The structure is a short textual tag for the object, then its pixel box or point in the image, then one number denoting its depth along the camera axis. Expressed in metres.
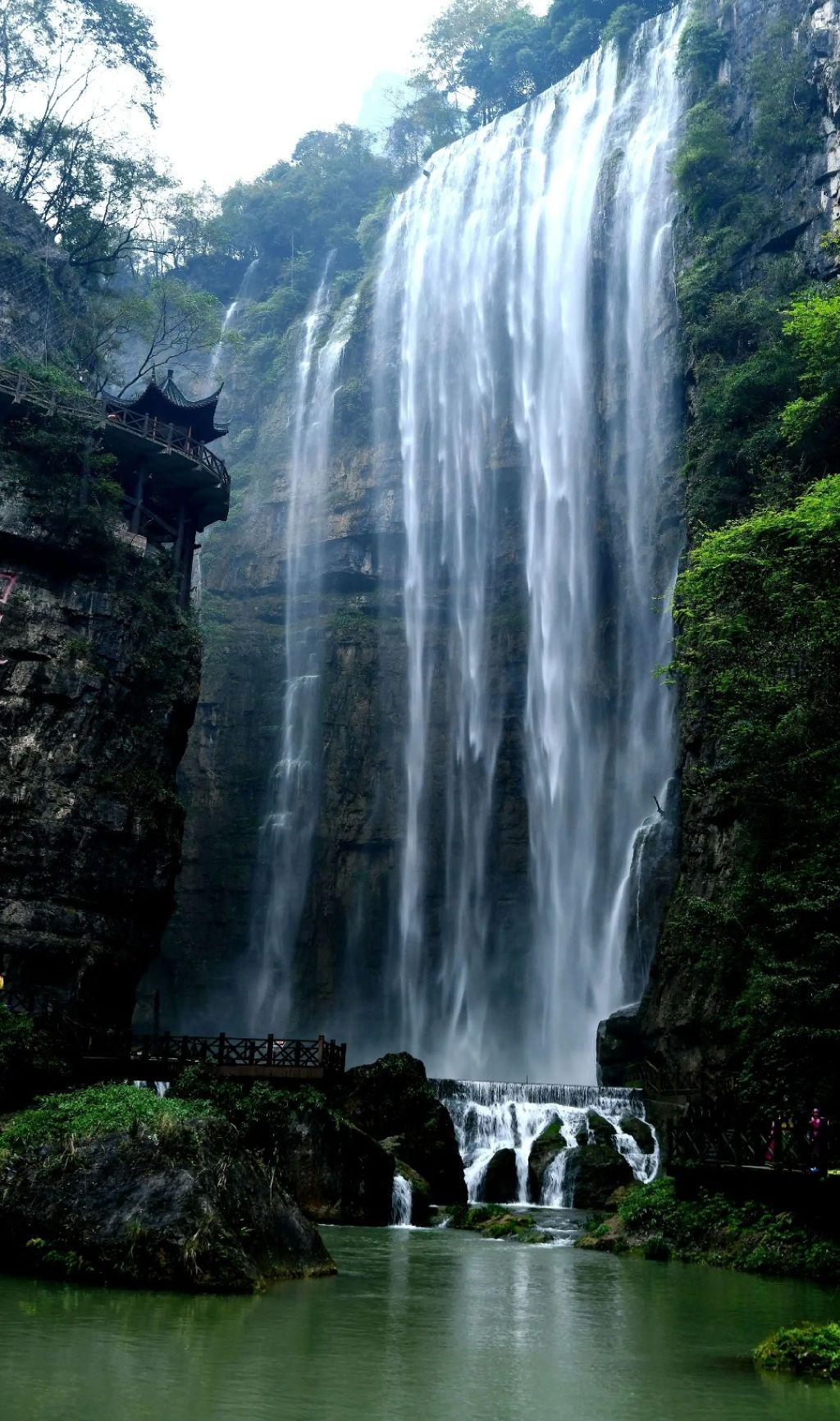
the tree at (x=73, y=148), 36.75
